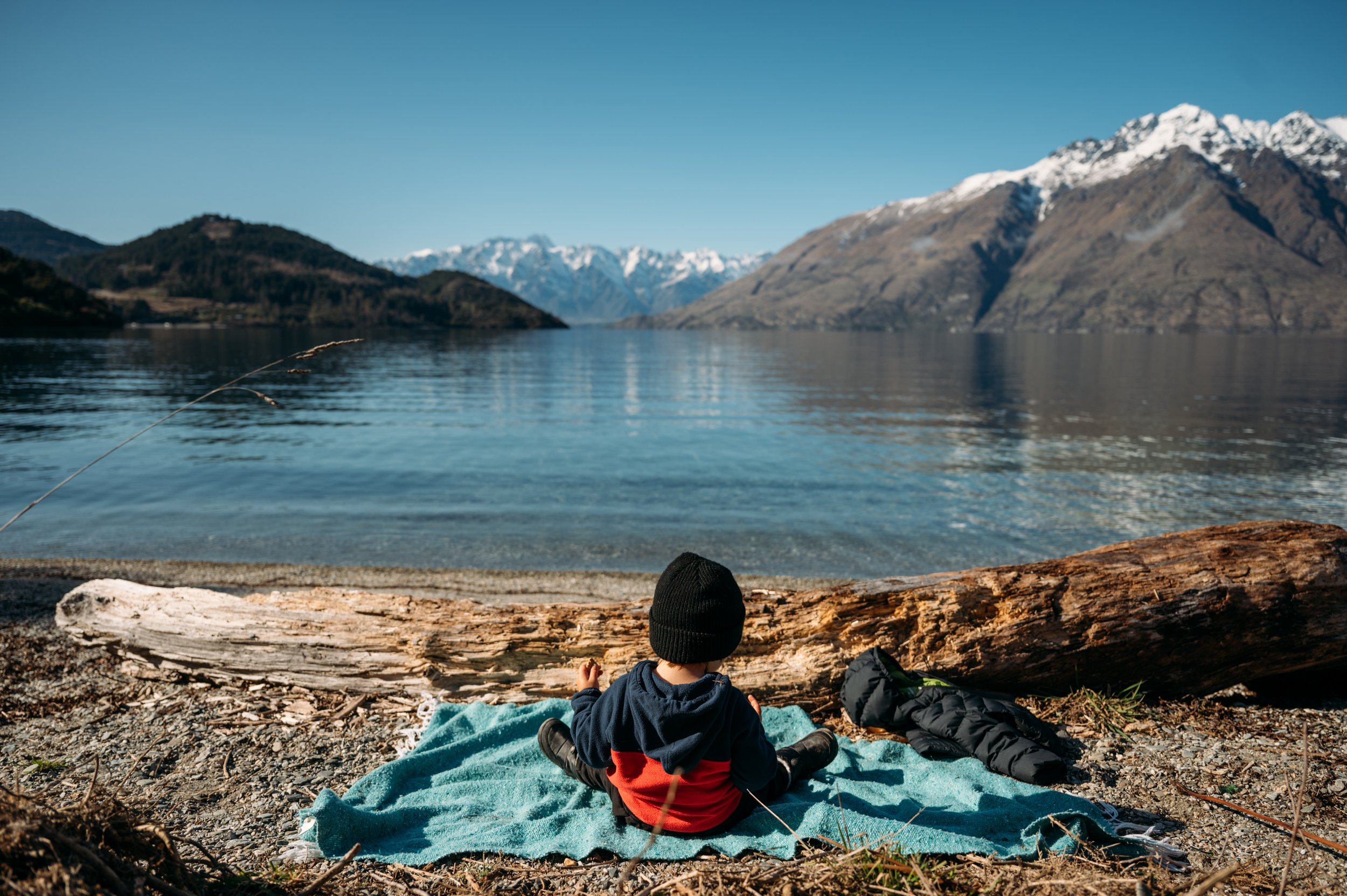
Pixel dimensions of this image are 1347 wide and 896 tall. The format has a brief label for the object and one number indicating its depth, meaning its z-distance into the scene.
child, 3.81
